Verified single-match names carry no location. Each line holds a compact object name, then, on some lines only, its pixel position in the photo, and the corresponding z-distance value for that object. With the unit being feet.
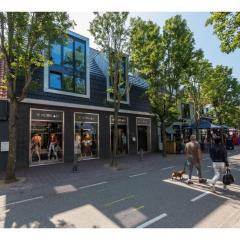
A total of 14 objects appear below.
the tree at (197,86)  71.79
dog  27.36
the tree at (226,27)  26.56
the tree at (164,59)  51.85
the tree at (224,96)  91.78
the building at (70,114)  37.98
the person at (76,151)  34.45
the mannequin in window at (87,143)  48.38
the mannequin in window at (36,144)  39.33
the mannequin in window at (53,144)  41.75
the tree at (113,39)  40.26
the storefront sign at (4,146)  34.48
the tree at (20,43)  27.78
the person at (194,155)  25.82
